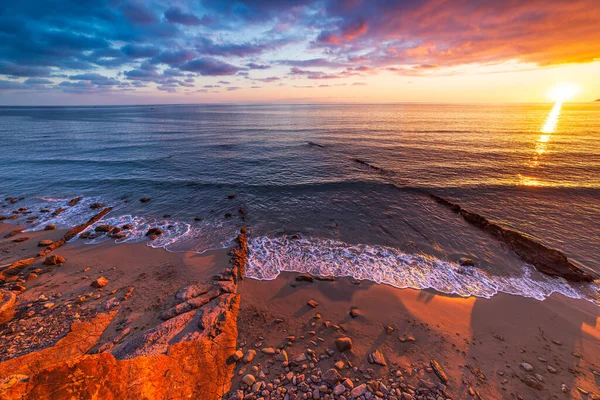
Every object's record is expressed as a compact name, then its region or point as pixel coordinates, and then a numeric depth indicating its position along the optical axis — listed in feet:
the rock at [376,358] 29.27
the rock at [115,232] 61.87
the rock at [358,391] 25.00
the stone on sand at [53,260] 49.24
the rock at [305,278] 46.29
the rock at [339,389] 25.18
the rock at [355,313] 37.45
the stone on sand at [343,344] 30.91
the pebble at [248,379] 26.23
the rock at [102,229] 64.30
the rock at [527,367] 29.14
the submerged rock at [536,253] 48.39
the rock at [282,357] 29.20
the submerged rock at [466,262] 51.78
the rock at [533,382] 27.19
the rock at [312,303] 39.63
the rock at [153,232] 63.52
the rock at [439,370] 27.53
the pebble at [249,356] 28.95
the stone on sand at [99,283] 43.04
